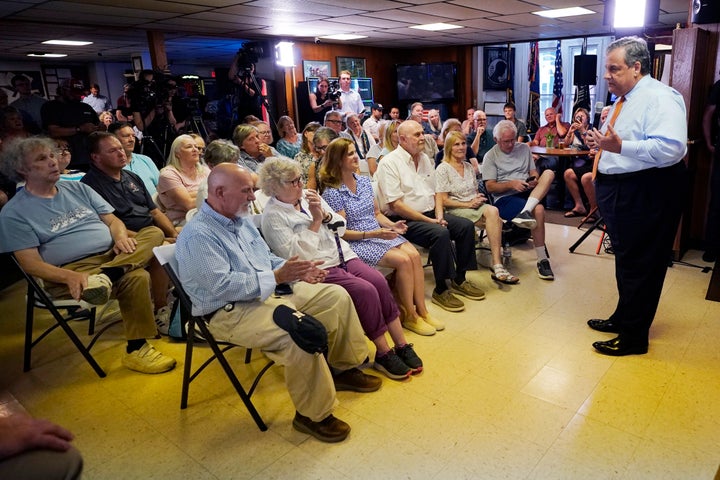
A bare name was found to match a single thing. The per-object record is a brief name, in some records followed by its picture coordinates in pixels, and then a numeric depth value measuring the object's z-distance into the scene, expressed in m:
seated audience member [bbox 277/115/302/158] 4.81
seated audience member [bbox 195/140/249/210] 3.24
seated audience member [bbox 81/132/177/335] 2.87
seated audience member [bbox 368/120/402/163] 4.49
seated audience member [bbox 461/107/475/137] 6.03
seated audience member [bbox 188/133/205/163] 3.55
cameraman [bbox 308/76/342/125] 7.68
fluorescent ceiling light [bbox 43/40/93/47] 7.05
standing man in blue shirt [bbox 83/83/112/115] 8.98
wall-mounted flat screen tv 9.80
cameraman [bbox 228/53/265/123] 6.55
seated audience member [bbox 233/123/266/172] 3.84
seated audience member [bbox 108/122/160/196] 3.40
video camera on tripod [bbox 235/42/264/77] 6.52
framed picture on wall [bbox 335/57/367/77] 8.80
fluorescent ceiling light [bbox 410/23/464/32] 6.73
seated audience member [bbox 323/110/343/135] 5.16
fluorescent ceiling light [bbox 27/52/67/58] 8.63
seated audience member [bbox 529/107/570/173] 6.14
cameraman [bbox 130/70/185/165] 5.17
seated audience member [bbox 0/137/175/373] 2.36
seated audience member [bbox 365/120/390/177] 4.65
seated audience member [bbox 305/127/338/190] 3.95
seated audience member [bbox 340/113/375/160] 5.49
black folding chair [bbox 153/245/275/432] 2.02
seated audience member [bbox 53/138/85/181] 2.99
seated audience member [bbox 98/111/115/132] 6.97
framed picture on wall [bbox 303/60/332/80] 8.22
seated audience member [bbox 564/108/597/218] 5.28
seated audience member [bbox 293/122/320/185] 4.00
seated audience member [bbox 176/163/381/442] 1.93
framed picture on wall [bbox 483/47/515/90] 9.64
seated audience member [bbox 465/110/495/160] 5.54
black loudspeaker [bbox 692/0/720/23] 3.53
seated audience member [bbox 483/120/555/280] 3.82
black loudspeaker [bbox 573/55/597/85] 7.48
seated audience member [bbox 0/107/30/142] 4.16
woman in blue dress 2.84
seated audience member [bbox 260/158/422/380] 2.39
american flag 9.34
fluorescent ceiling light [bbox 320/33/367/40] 7.48
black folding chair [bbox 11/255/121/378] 2.39
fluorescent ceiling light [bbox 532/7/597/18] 5.85
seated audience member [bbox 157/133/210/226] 3.21
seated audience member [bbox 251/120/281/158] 3.97
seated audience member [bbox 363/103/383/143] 7.19
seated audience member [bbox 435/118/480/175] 4.68
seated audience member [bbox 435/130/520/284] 3.66
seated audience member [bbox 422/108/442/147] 7.15
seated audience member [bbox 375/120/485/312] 3.24
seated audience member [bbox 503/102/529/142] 6.77
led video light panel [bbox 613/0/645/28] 4.40
